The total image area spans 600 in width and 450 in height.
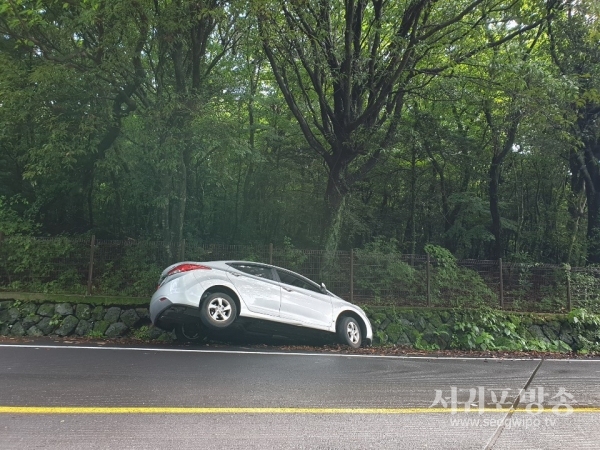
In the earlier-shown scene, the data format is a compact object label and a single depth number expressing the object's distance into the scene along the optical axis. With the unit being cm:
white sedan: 757
